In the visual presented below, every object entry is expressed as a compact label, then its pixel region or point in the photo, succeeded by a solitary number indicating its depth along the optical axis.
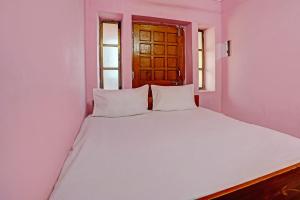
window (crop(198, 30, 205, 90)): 3.43
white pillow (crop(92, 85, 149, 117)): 2.24
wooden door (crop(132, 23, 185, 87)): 2.97
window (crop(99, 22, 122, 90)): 2.86
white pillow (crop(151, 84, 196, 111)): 2.56
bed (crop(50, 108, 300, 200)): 0.74
